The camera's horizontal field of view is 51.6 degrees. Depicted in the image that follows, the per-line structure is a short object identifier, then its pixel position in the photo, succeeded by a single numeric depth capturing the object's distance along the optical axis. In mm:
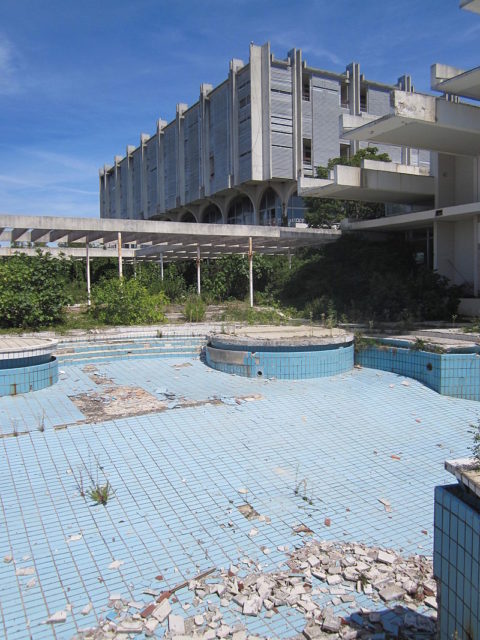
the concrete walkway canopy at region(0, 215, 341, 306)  13500
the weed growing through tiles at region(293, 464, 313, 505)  4848
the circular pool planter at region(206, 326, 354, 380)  9352
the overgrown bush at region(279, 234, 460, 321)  13758
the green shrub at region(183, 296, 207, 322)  13680
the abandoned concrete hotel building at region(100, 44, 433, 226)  33188
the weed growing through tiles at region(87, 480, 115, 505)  4703
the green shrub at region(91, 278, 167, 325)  12758
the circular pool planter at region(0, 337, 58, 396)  7980
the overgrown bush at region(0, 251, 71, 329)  11461
